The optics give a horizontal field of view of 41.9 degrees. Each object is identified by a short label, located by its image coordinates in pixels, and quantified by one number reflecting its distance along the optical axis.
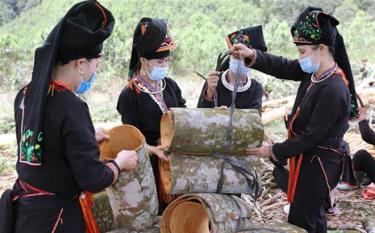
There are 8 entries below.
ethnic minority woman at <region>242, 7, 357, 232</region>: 3.25
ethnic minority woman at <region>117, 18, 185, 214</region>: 3.49
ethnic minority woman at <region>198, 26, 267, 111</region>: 3.75
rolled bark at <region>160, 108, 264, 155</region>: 3.04
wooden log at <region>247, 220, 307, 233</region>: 3.05
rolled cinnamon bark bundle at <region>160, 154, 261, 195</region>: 3.06
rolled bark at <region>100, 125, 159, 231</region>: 2.93
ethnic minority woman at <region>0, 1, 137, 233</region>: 2.24
